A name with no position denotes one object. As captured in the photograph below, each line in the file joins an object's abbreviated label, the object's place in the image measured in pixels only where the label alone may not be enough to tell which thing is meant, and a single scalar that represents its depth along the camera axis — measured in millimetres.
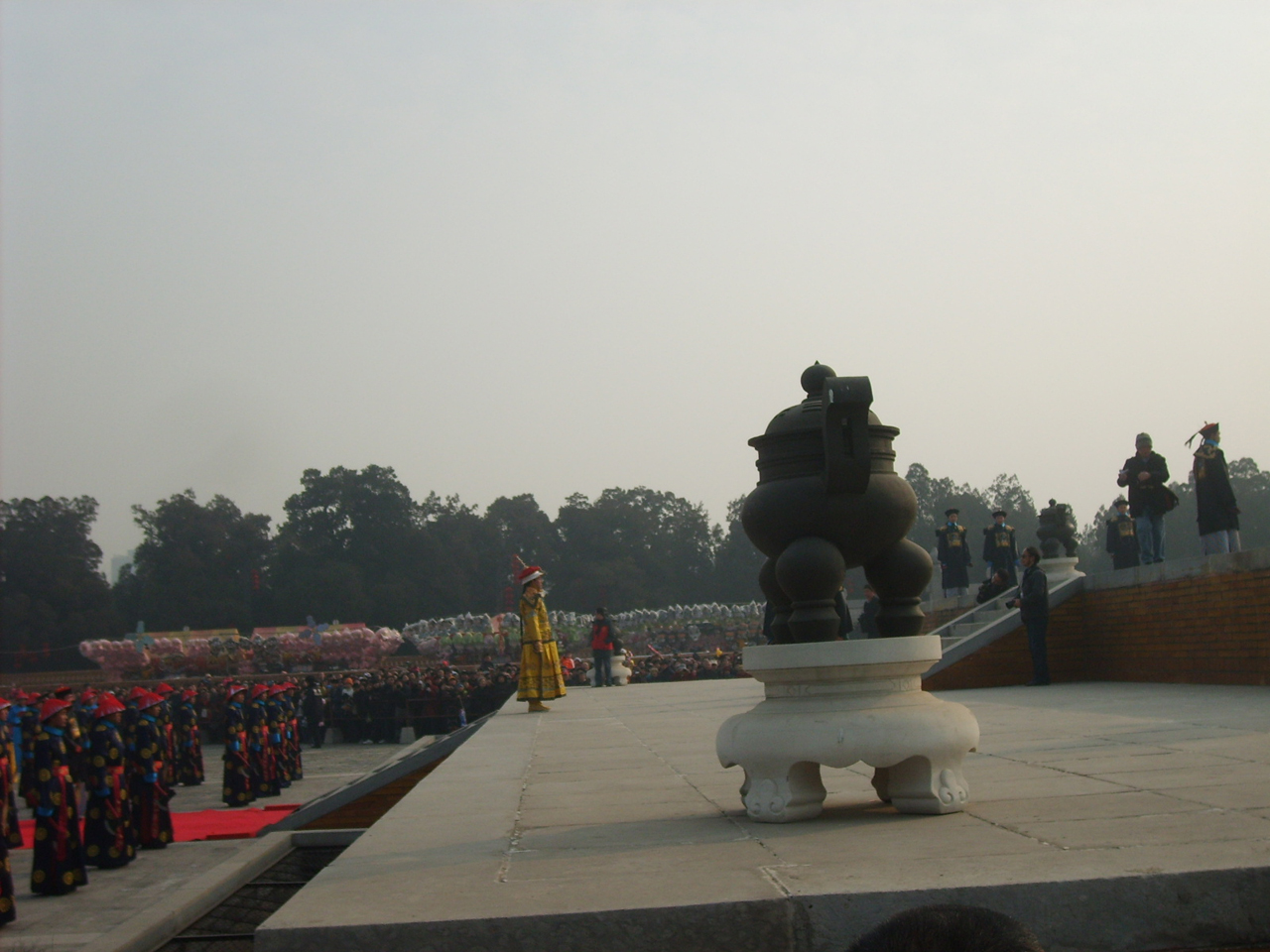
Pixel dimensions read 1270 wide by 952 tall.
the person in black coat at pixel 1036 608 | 14250
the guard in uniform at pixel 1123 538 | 20750
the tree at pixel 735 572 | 112125
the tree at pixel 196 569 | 104625
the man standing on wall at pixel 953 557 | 24031
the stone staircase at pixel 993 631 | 15156
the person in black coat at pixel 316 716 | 37531
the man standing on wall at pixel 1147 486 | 14891
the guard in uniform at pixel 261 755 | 24375
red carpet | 19286
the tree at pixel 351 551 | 102938
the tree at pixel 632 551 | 113250
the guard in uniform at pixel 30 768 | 13914
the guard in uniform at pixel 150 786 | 17391
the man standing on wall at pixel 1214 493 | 13680
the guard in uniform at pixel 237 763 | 23234
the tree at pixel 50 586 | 93375
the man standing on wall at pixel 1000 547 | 22031
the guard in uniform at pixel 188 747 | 28016
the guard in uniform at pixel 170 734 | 21200
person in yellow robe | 14461
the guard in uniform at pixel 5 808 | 11898
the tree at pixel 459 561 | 113062
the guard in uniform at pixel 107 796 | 15930
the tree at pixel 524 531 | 128625
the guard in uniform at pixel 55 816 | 14047
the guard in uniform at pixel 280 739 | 25562
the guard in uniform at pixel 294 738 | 27000
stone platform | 2875
